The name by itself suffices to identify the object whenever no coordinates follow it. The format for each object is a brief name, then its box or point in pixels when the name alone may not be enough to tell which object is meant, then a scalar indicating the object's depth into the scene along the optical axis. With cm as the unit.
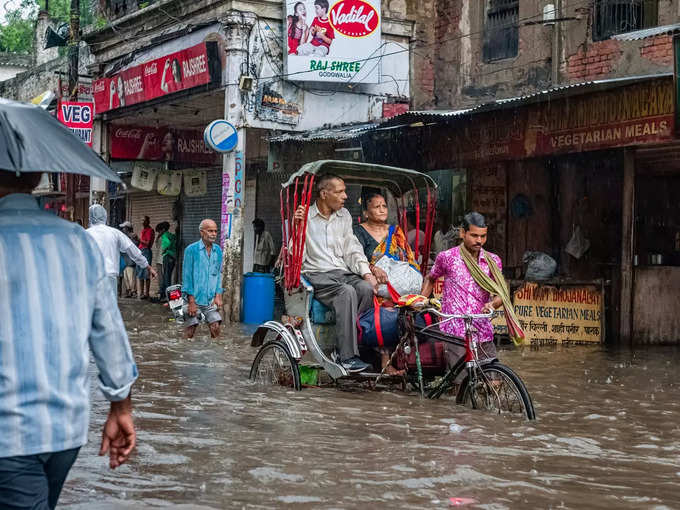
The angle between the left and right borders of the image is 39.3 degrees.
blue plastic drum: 1647
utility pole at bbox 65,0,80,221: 2038
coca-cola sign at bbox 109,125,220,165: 2289
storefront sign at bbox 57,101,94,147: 2009
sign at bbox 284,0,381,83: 1692
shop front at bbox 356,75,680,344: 1273
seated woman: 880
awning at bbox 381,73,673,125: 1179
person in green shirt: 2241
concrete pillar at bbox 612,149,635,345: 1312
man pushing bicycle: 792
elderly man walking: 1189
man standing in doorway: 1953
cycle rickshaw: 737
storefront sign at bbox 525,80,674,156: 1191
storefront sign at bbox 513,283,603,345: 1325
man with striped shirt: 272
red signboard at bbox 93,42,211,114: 1788
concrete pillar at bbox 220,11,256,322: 1653
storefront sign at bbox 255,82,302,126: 1708
